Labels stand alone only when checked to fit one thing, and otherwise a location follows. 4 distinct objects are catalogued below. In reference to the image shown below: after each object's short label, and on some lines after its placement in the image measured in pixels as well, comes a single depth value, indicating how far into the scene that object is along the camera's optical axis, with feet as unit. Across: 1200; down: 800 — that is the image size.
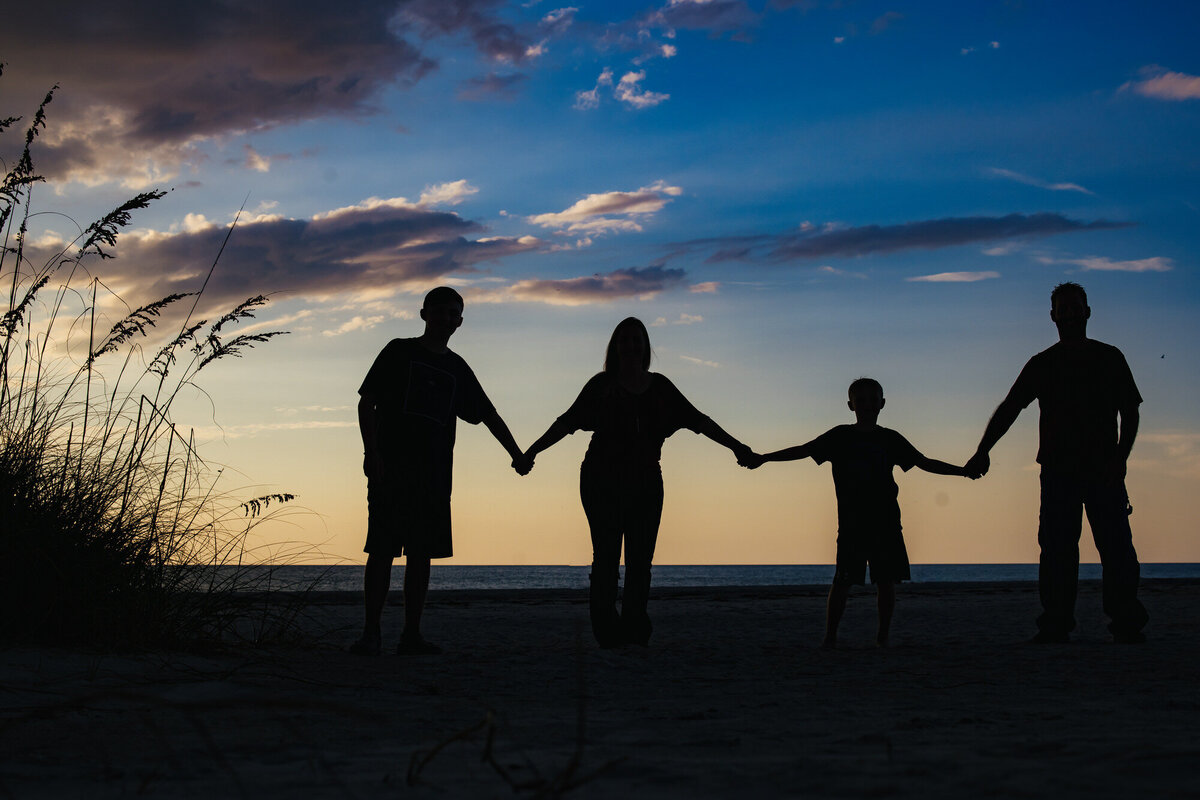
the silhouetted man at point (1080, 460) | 18.58
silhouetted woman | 18.22
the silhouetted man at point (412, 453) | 17.11
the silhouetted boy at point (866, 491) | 18.74
